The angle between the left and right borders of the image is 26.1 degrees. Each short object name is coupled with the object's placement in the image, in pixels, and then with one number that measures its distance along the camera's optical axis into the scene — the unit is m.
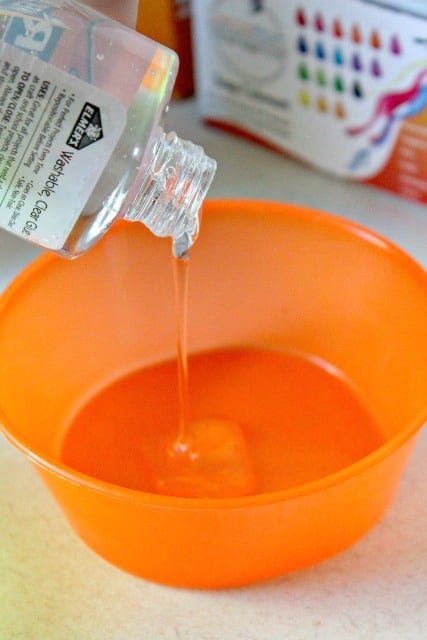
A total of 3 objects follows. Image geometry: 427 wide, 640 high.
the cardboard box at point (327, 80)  0.81
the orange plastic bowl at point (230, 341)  0.52
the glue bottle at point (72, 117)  0.48
